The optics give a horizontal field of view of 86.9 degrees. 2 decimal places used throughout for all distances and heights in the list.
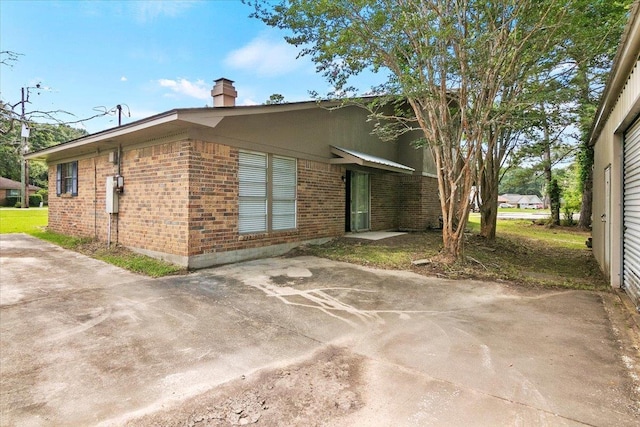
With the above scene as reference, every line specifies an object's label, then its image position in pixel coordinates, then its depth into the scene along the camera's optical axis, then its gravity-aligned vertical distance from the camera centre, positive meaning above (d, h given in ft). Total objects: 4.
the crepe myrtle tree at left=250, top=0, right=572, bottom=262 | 19.43 +10.36
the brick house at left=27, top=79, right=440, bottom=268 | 22.36 +2.63
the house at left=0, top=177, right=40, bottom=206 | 119.44 +8.07
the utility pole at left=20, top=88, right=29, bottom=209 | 16.99 +4.57
